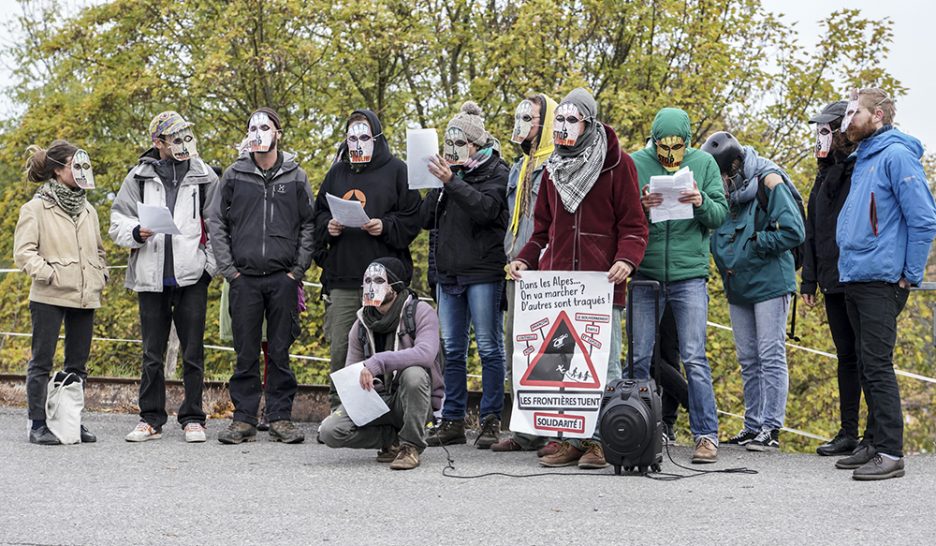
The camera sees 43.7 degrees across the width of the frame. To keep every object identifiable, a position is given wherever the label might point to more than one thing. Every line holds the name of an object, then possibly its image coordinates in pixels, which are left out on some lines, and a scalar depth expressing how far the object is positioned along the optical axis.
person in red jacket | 7.55
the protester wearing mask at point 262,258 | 8.93
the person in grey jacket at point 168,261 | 8.98
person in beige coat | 9.01
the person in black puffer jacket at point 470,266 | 8.59
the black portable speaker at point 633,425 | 6.90
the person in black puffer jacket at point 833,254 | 8.09
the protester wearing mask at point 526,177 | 8.31
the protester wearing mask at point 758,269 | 8.55
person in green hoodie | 7.93
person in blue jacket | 7.09
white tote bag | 8.96
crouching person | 7.62
